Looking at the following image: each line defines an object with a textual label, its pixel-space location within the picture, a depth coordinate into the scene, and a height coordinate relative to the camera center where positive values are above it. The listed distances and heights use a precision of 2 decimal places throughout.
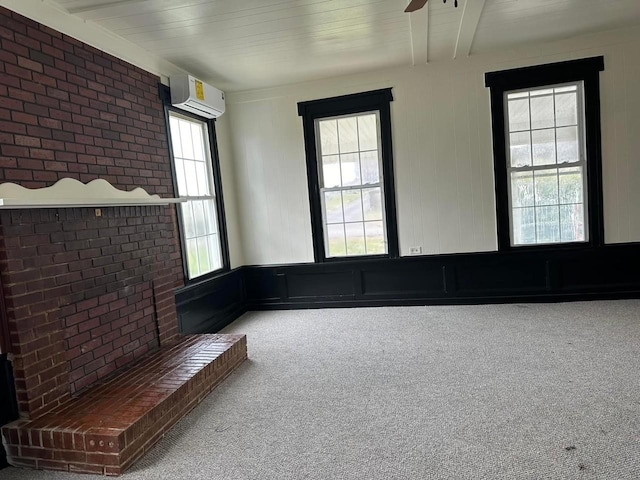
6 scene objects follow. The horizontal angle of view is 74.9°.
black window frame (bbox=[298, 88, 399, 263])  4.99 +0.68
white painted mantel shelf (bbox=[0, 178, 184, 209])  2.37 +0.21
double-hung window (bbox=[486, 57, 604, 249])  4.59 +0.33
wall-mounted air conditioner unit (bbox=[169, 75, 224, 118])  4.06 +1.22
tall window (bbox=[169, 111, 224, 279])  4.35 +0.26
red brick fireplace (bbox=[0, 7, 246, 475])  2.37 -0.37
